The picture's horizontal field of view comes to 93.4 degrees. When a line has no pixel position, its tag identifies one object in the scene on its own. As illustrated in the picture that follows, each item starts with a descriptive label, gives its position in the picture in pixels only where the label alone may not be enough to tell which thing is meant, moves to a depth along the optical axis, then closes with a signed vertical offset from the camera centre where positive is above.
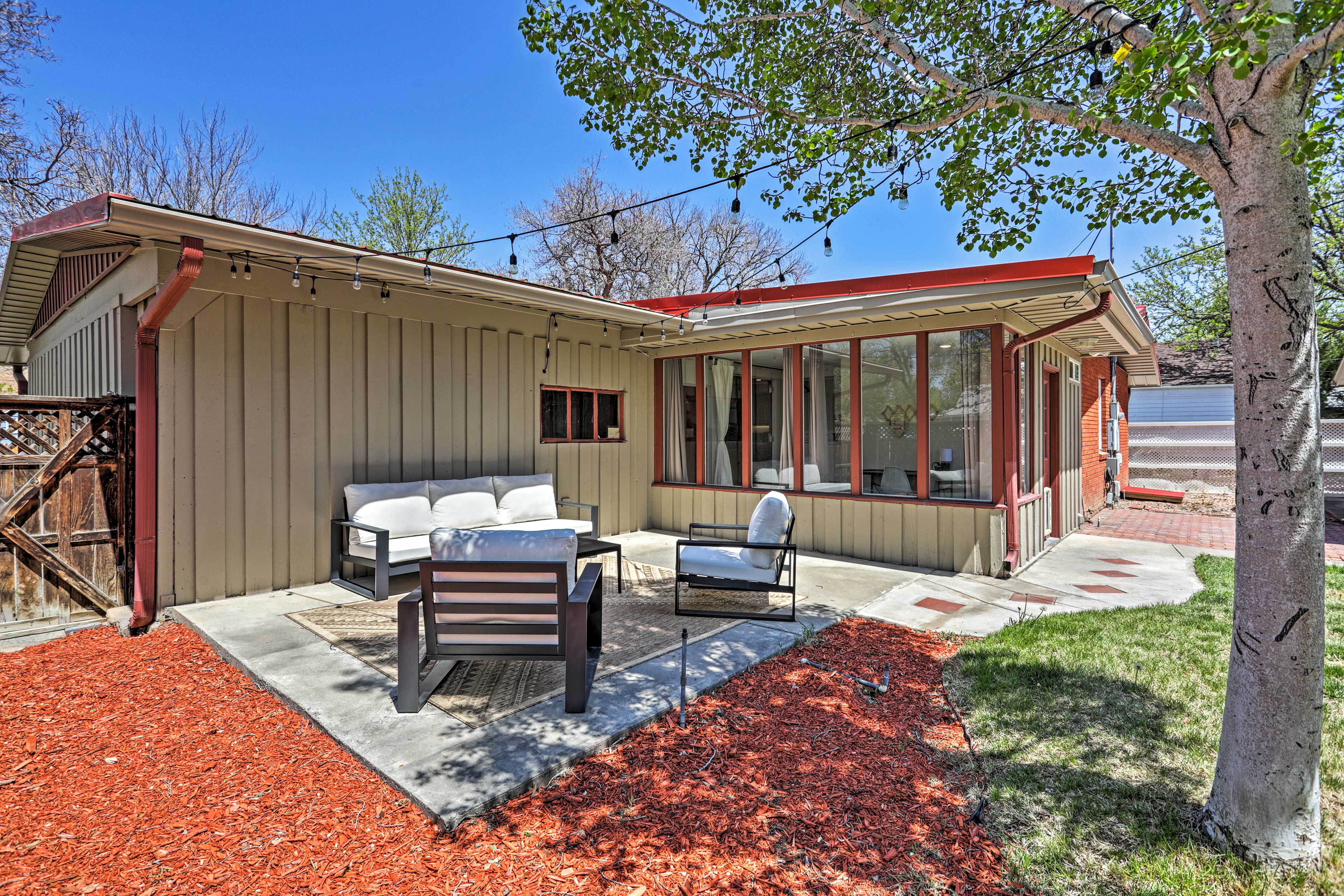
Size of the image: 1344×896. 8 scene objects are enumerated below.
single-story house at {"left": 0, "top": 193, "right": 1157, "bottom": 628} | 4.86 +0.60
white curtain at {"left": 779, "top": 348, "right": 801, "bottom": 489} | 7.66 +0.24
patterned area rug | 3.33 -1.32
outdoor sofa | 5.32 -0.67
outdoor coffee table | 5.43 -0.92
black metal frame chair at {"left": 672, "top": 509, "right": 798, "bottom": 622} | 4.69 -1.08
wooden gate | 4.37 -0.43
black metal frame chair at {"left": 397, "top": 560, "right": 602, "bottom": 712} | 3.06 -0.90
